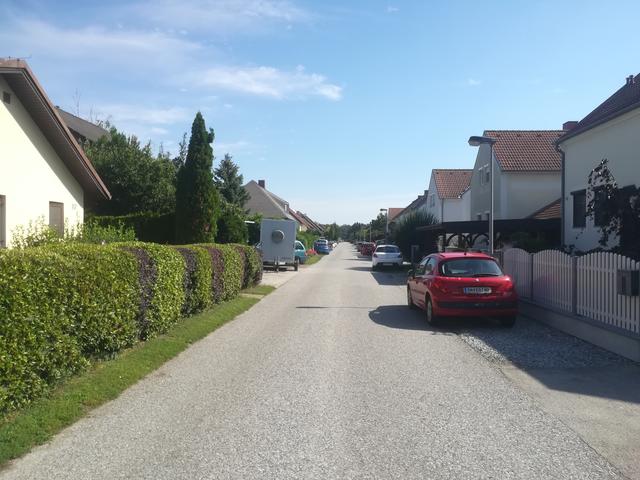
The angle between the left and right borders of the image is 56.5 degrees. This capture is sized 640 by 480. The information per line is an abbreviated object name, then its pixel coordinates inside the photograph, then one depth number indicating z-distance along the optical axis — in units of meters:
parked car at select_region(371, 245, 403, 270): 36.94
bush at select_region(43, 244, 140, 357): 6.89
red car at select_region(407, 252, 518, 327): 11.85
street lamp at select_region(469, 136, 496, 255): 15.92
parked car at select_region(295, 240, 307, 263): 41.06
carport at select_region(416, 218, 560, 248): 25.25
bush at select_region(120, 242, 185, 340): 9.23
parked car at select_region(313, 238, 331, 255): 71.69
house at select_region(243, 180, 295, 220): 75.69
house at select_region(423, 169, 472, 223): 50.75
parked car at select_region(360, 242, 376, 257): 65.88
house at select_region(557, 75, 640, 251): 16.47
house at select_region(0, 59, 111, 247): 13.47
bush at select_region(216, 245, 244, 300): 15.68
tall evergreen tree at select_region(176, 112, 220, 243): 24.22
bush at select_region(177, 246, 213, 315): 11.95
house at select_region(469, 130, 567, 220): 31.39
